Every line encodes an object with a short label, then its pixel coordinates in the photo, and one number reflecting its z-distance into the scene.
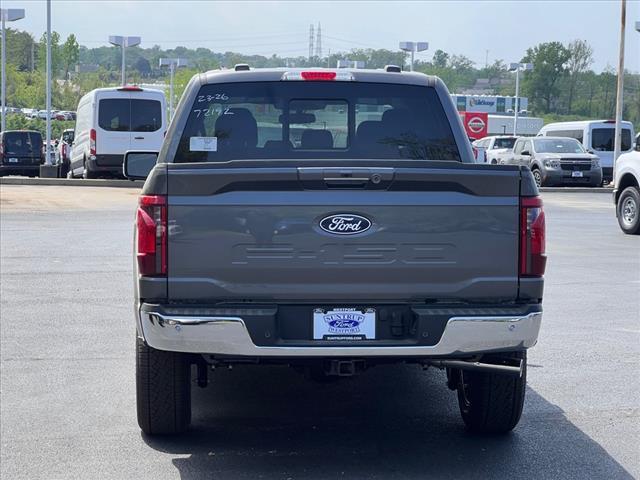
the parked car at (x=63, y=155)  35.08
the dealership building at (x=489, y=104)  93.31
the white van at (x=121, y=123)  29.70
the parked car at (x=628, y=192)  18.38
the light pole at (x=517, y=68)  54.50
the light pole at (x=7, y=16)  41.97
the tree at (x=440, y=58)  158.12
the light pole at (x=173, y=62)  60.25
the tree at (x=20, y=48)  128.12
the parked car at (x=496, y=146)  40.09
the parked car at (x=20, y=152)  35.09
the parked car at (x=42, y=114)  88.95
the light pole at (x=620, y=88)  38.38
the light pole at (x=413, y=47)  48.97
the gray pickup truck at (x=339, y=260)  5.28
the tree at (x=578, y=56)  112.94
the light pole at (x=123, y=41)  47.69
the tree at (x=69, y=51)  117.44
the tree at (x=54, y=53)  104.76
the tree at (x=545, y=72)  110.44
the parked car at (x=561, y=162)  33.19
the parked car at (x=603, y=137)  39.69
